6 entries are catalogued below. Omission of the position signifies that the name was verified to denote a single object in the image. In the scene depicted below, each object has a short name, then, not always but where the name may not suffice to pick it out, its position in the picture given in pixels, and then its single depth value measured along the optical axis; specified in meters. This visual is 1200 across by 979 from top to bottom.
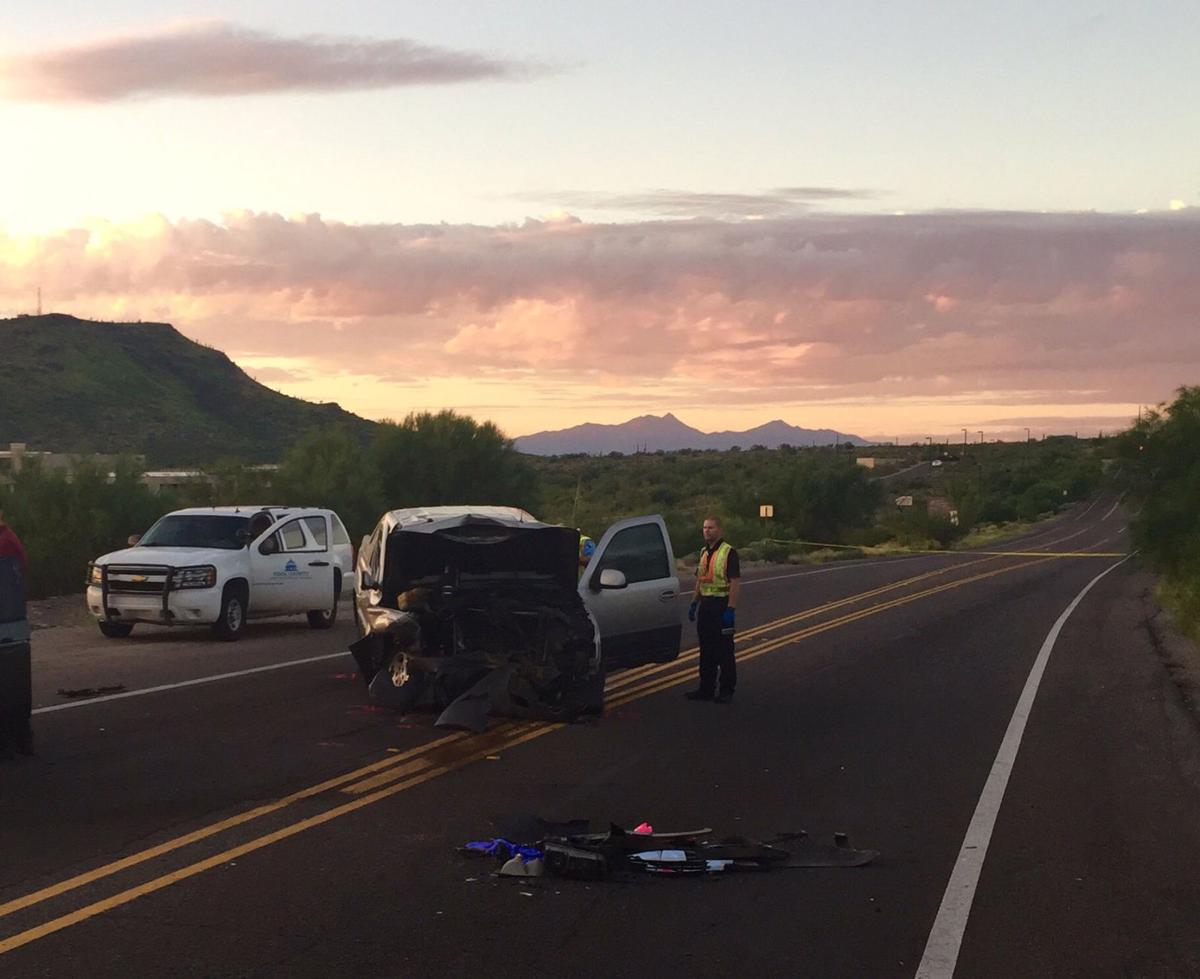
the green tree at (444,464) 46.31
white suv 20.72
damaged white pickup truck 13.70
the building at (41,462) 33.22
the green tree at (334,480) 38.25
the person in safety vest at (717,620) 15.56
